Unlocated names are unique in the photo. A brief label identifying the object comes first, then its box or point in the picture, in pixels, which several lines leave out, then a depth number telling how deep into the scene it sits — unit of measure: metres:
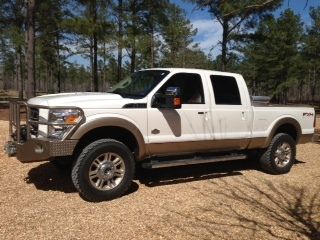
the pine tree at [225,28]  16.13
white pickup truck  3.93
